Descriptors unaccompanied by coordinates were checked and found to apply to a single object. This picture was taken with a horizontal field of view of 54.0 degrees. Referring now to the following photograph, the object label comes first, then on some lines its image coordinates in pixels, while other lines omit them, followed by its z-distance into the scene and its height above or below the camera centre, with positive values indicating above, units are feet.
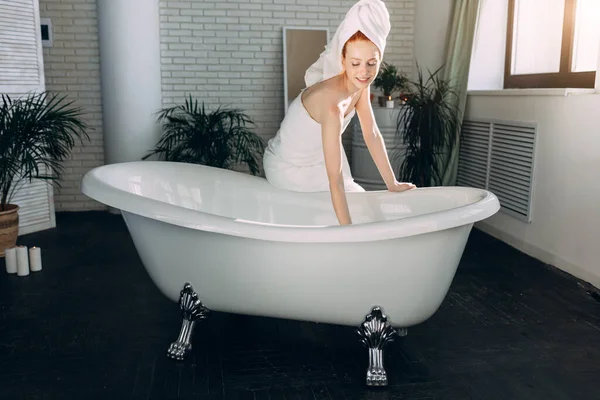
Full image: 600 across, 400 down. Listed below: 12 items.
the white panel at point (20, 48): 13.73 +1.15
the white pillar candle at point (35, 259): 11.79 -3.23
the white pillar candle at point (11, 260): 11.67 -3.21
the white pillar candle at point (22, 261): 11.53 -3.20
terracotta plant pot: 12.85 -2.86
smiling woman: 7.38 -0.23
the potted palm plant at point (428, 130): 14.56 -0.69
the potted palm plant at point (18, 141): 12.34 -0.96
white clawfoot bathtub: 6.70 -1.92
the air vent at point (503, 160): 12.86 -1.33
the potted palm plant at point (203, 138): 15.76 -1.05
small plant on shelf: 16.61 +0.57
